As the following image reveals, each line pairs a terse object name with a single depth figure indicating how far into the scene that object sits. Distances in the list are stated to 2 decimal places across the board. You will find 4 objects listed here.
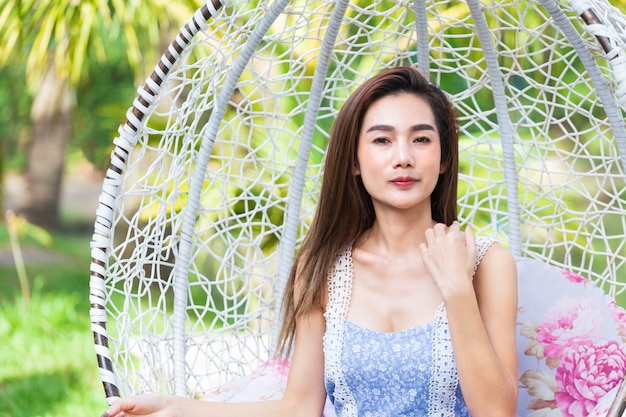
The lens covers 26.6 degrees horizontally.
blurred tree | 4.62
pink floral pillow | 2.31
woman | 1.95
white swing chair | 2.17
